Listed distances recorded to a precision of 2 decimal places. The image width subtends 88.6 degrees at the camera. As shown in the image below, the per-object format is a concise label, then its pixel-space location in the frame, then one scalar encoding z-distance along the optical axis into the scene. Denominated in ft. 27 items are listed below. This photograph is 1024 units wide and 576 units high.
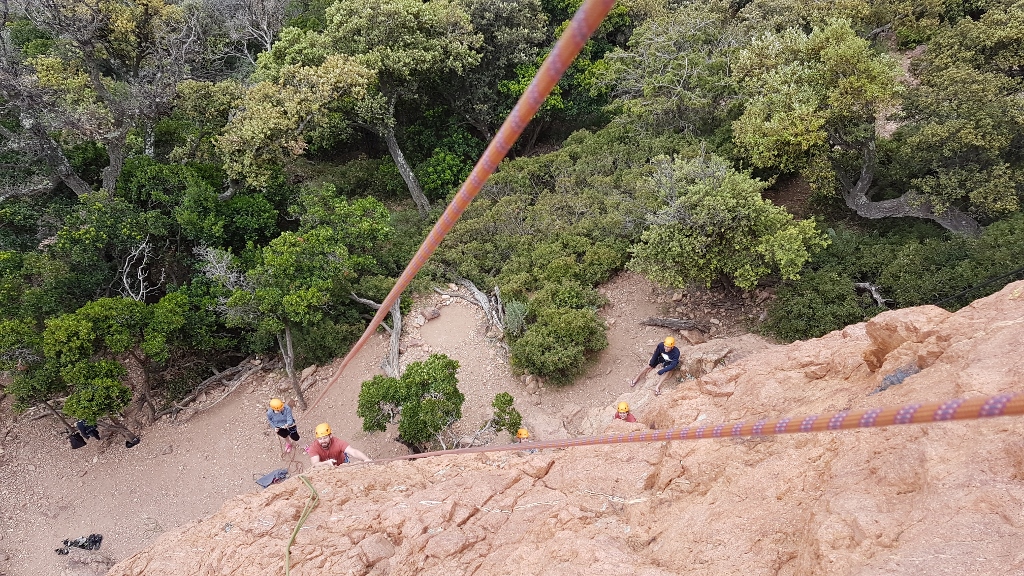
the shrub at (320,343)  42.27
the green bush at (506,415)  30.04
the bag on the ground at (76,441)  36.52
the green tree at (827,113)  34.09
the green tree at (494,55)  63.26
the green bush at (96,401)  31.32
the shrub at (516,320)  39.58
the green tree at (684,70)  51.37
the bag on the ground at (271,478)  27.14
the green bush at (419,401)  29.99
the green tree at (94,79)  44.73
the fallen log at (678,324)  37.91
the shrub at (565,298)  40.55
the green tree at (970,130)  32.50
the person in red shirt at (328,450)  21.04
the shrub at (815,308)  32.76
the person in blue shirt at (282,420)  30.19
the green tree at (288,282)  34.96
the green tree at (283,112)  45.93
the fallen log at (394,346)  39.78
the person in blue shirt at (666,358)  31.83
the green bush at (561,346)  35.86
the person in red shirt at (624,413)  25.25
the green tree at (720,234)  33.99
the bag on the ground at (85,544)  31.07
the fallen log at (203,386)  40.04
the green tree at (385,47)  51.72
